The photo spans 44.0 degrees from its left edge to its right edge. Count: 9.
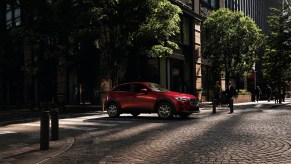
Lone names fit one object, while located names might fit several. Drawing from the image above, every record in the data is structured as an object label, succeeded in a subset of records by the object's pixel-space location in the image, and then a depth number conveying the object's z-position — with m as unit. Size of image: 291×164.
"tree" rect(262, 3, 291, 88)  28.56
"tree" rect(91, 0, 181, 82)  17.98
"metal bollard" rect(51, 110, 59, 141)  8.66
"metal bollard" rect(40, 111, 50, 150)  7.36
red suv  13.36
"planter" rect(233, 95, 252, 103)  32.22
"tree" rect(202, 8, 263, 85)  27.84
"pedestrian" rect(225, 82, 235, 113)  21.11
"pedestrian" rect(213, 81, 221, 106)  21.94
